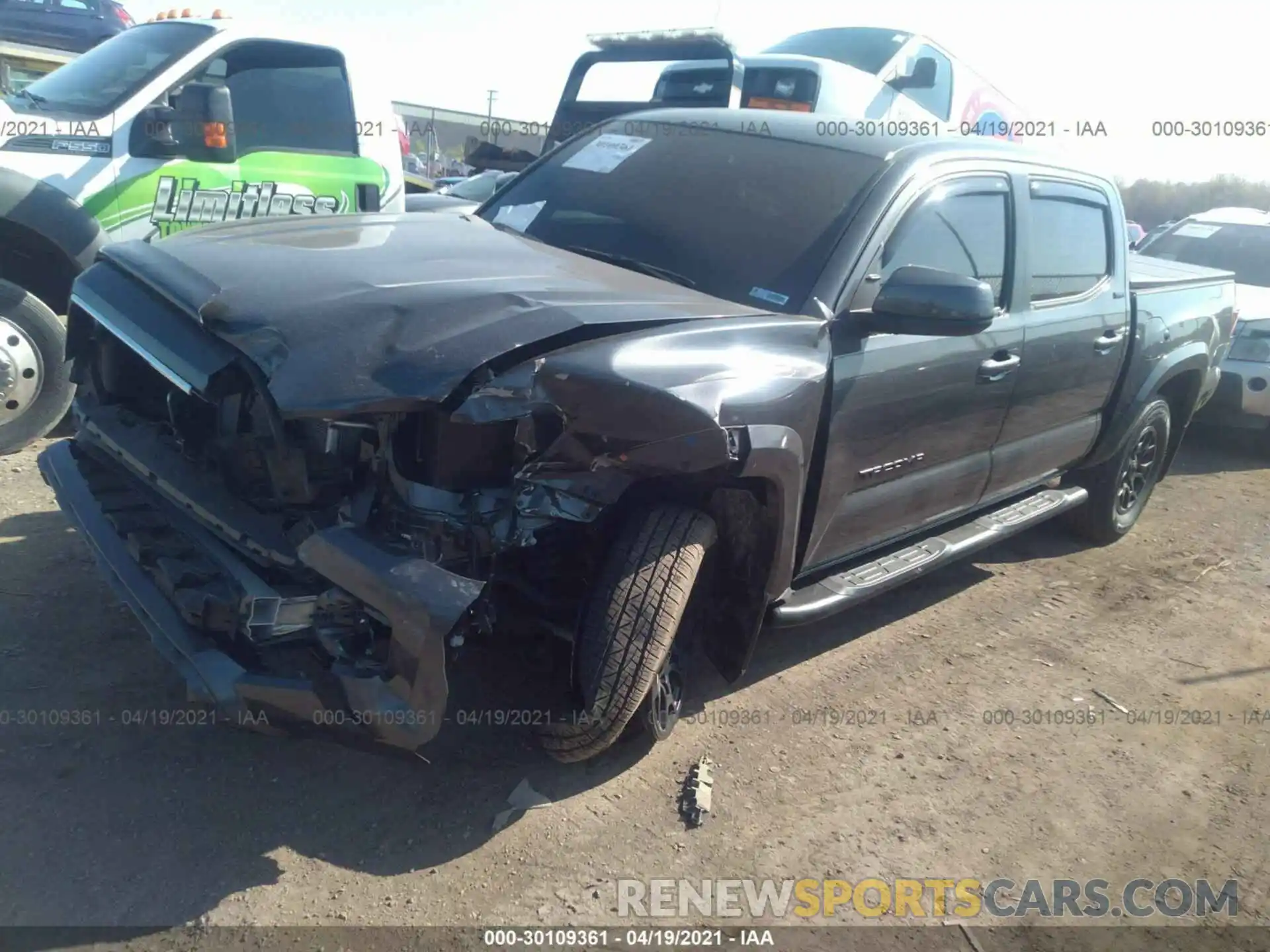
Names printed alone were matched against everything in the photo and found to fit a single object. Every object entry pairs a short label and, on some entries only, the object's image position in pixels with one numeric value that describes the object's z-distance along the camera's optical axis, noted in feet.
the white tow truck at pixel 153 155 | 15.67
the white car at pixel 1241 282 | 23.88
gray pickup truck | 7.95
